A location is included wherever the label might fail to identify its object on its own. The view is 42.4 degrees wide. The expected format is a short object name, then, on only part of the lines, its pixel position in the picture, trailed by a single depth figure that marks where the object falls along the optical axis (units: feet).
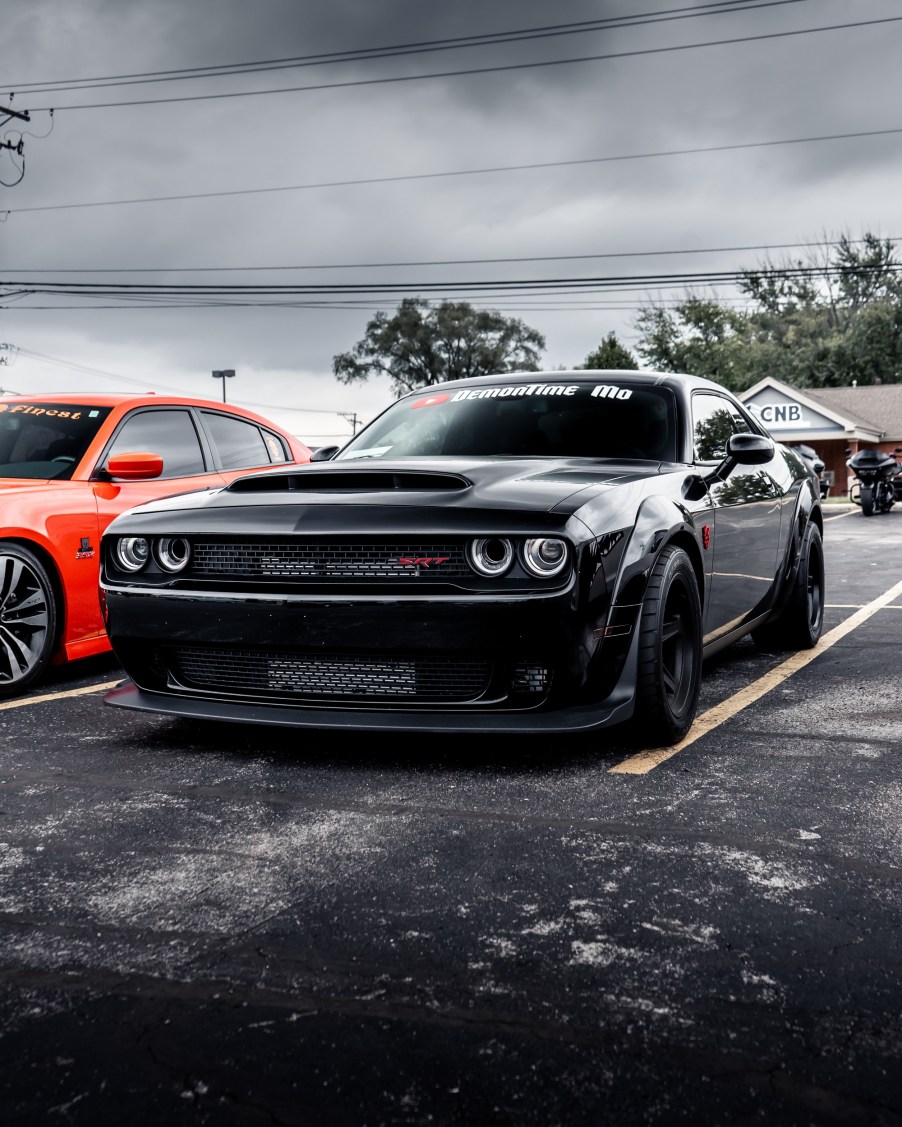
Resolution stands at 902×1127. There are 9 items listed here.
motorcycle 75.25
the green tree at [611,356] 256.11
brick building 164.66
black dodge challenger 12.09
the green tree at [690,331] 238.27
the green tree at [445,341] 235.40
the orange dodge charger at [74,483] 17.99
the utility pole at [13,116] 106.22
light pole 195.06
